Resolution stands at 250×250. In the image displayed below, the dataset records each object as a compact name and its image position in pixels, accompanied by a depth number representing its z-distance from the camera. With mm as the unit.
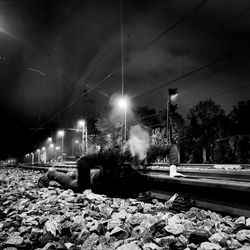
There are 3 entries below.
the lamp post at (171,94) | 18981
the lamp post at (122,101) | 25891
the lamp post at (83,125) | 30803
